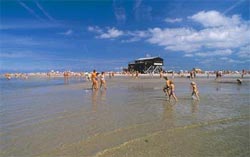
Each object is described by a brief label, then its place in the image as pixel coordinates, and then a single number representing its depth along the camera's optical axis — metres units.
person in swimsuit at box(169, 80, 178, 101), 10.44
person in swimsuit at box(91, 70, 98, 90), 15.79
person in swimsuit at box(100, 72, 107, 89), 16.80
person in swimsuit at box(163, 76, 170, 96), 10.98
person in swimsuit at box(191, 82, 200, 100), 10.94
